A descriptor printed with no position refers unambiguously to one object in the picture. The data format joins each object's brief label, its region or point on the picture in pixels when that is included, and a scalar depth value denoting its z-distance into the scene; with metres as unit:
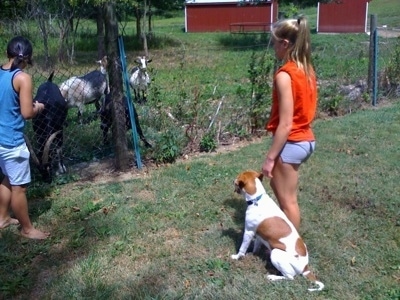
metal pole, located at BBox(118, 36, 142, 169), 5.43
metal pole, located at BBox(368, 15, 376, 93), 8.84
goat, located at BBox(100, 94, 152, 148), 5.74
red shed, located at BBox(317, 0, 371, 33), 29.67
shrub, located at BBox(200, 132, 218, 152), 6.43
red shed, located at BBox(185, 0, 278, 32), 32.62
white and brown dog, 3.42
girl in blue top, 3.74
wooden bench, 31.92
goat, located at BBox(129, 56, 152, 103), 7.29
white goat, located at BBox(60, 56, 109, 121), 8.48
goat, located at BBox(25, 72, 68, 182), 5.37
